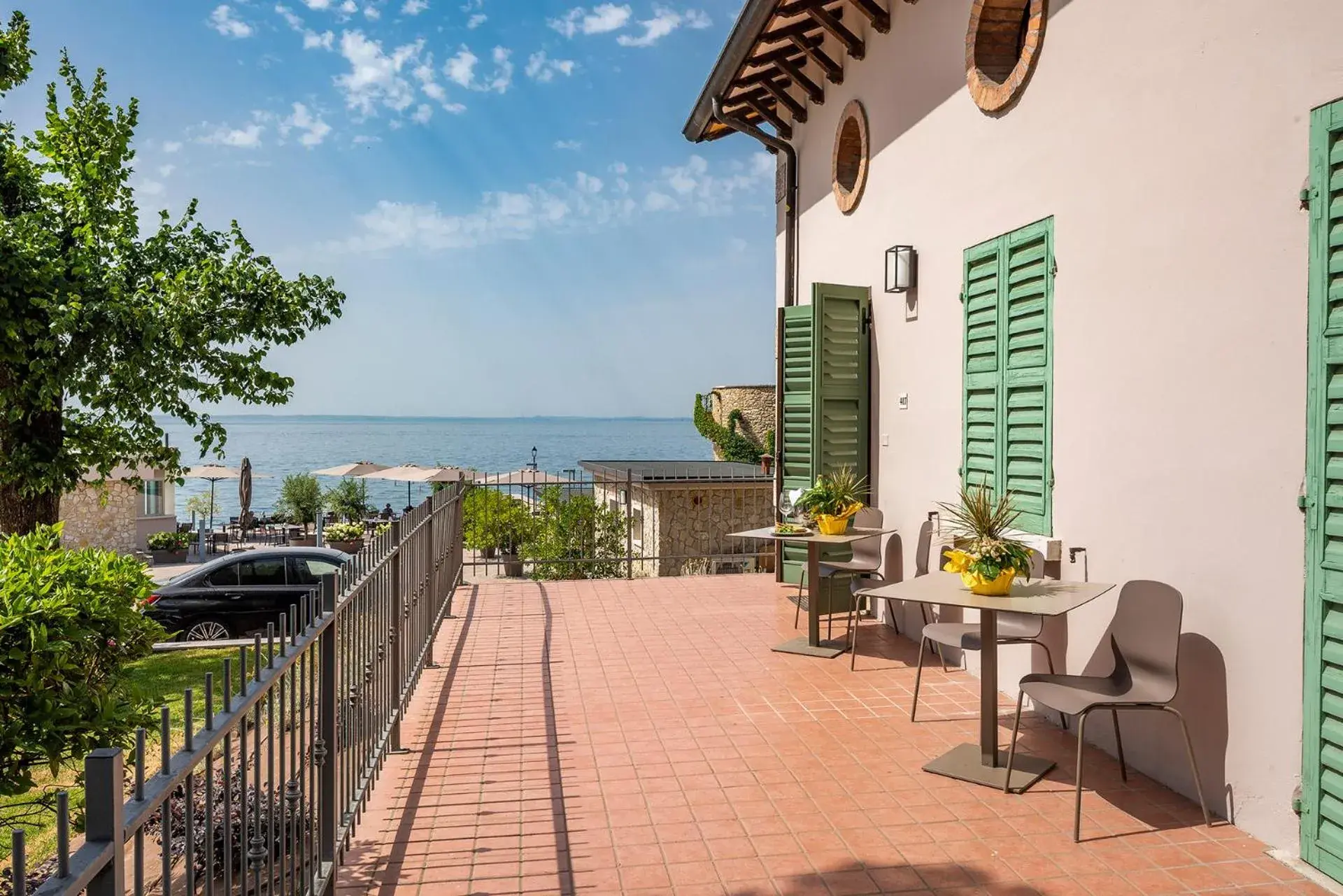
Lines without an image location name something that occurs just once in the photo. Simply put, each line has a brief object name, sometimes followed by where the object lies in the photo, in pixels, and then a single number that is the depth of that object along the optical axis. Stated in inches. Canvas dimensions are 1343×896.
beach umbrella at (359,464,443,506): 882.8
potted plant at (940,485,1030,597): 168.1
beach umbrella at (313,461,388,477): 909.8
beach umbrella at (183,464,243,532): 1046.9
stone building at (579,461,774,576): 707.4
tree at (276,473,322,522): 1051.3
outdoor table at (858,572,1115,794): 163.9
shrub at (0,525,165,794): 131.5
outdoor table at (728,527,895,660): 257.4
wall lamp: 273.6
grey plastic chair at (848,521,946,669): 284.8
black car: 408.5
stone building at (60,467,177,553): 893.2
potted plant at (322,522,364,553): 825.5
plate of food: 266.3
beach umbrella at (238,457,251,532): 949.2
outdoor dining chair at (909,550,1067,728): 191.3
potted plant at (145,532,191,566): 922.7
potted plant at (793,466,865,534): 264.5
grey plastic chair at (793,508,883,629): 286.5
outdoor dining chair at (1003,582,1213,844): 147.8
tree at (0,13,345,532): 365.7
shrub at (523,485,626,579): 562.9
